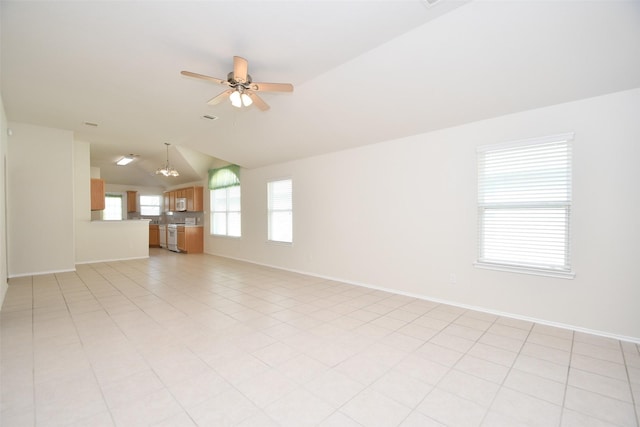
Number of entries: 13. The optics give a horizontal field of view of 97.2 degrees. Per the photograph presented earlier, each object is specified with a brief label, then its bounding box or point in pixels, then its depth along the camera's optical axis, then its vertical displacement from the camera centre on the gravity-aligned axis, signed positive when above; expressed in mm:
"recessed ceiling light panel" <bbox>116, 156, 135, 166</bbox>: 9136 +1722
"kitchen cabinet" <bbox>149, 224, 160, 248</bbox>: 10992 -967
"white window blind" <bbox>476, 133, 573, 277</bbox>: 3184 +51
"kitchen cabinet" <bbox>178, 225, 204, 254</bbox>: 9367 -955
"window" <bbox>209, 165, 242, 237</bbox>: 8164 +315
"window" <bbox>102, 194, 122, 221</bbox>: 11309 +176
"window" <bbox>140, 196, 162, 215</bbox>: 12031 +269
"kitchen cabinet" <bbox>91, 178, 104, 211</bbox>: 7672 +452
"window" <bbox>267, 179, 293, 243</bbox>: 6523 +14
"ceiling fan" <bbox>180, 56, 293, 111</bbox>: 2789 +1332
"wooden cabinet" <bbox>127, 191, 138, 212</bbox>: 11648 +425
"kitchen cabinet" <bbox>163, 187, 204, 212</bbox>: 9648 +514
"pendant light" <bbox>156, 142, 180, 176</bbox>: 7836 +1087
